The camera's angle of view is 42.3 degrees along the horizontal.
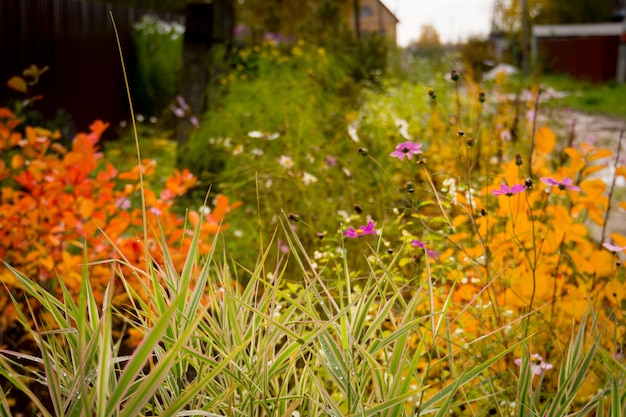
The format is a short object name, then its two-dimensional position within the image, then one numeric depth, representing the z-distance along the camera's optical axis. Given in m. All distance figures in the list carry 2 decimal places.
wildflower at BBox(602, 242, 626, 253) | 1.99
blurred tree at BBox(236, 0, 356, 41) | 12.66
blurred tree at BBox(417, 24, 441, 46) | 71.44
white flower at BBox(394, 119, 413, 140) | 2.97
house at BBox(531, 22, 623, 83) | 28.69
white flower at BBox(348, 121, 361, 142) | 3.30
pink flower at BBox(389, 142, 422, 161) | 2.20
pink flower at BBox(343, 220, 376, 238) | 2.09
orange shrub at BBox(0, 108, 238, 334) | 3.00
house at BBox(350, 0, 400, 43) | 36.95
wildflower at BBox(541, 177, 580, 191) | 1.95
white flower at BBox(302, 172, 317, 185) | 3.48
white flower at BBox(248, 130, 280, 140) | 4.01
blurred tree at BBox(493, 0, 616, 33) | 35.59
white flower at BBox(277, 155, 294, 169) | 3.79
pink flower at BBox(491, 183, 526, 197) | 1.99
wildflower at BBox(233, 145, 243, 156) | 4.32
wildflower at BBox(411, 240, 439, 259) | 2.11
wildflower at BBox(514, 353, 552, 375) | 2.01
